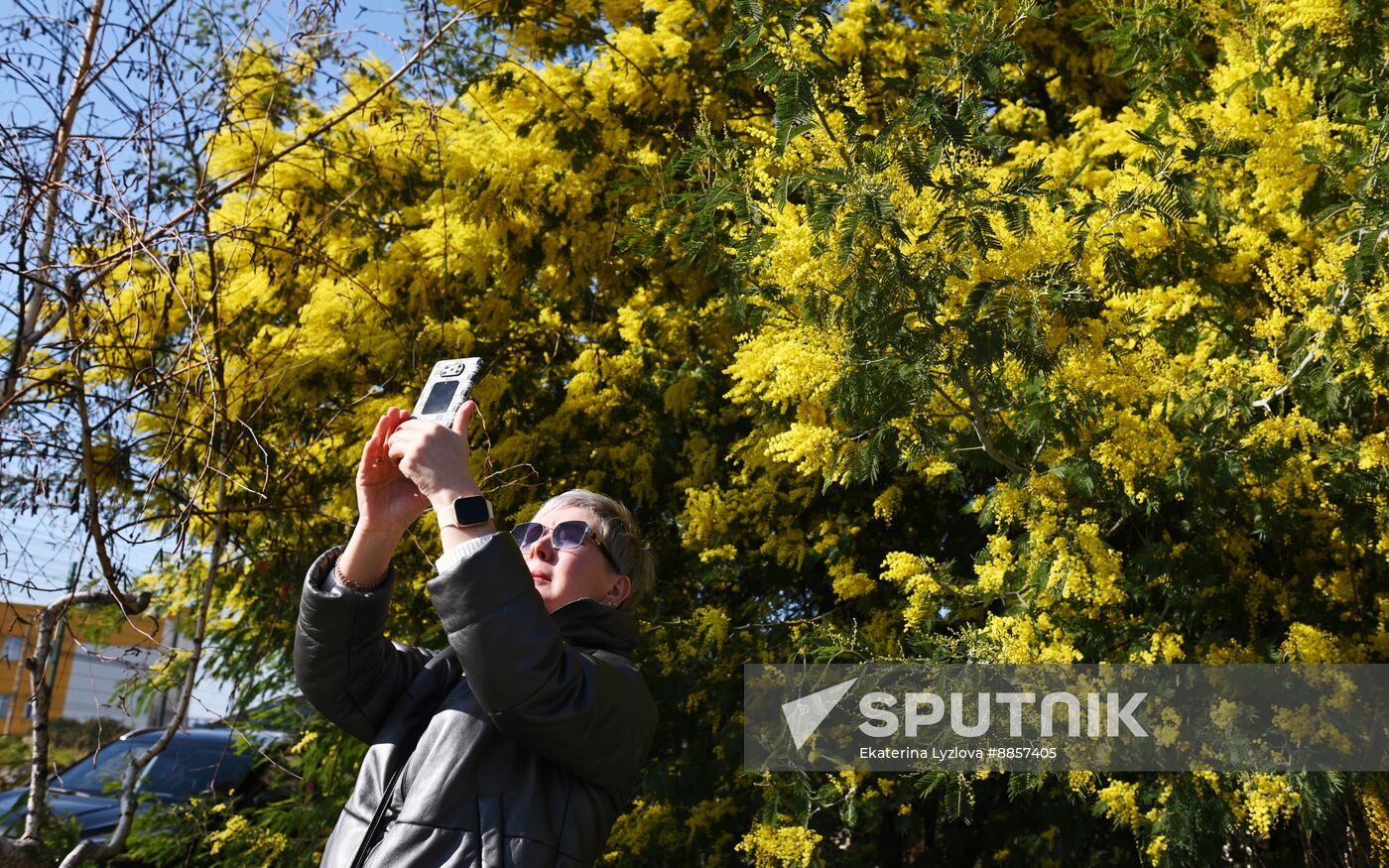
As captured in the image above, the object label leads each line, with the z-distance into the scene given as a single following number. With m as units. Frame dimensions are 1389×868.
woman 1.54
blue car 7.09
